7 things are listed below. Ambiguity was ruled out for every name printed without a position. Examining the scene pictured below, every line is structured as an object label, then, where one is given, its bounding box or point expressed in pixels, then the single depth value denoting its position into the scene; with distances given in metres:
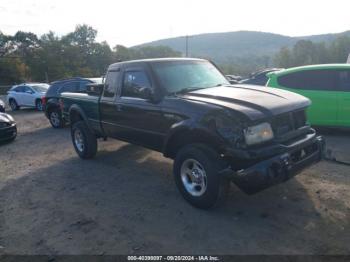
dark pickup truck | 3.98
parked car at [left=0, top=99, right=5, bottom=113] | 15.20
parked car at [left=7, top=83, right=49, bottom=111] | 17.39
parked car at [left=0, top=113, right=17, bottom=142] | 9.76
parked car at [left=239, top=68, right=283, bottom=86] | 11.97
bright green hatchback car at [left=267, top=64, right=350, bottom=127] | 7.64
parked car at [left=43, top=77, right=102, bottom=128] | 11.76
